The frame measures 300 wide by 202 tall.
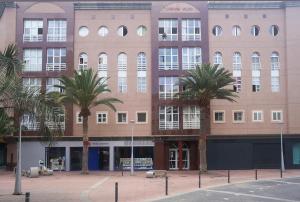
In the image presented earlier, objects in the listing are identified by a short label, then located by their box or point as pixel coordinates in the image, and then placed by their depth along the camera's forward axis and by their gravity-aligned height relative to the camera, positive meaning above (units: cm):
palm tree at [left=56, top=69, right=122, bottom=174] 4703 +386
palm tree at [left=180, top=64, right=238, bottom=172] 4691 +441
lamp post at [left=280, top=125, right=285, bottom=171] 4798 -211
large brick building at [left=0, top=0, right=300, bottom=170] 5247 +691
